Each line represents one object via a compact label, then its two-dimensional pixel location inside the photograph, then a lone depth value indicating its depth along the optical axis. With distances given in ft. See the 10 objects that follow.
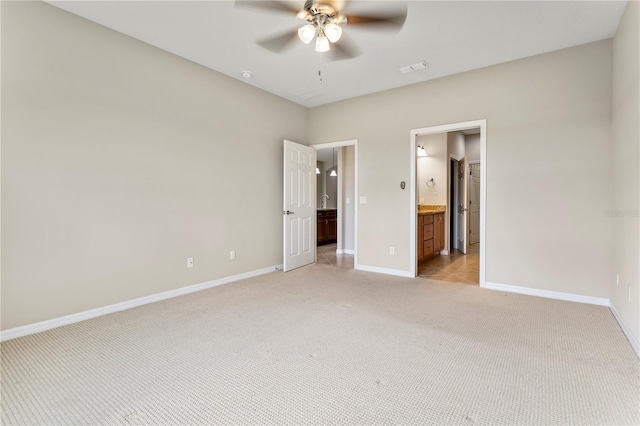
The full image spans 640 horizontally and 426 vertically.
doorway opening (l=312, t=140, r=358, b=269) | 18.02
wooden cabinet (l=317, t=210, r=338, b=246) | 24.33
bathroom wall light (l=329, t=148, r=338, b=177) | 28.34
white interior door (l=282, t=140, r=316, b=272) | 15.17
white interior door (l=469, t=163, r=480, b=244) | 23.67
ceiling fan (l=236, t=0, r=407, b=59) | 7.55
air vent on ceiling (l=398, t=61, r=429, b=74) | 11.74
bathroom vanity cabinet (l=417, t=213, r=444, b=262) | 16.41
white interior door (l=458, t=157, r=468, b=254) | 21.51
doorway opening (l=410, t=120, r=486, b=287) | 13.97
